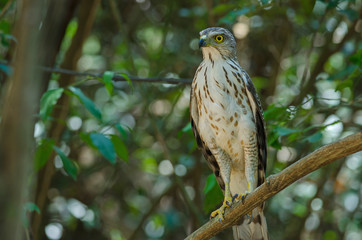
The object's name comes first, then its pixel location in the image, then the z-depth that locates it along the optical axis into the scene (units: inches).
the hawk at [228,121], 299.0
